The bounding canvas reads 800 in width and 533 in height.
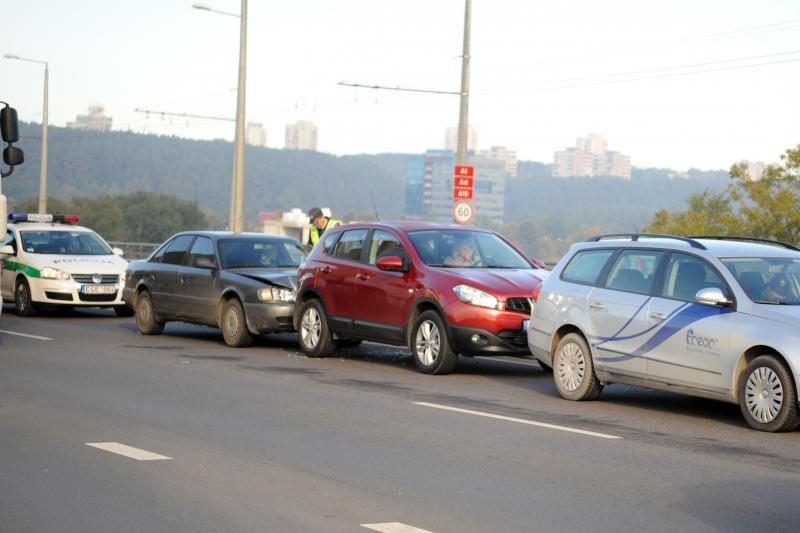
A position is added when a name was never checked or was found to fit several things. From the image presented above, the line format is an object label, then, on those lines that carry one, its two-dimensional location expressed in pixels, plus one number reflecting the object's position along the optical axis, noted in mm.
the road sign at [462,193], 28609
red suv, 14391
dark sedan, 17781
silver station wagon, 10508
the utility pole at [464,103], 29844
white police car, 23203
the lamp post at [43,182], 48031
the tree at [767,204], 71000
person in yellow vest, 21109
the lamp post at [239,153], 30891
